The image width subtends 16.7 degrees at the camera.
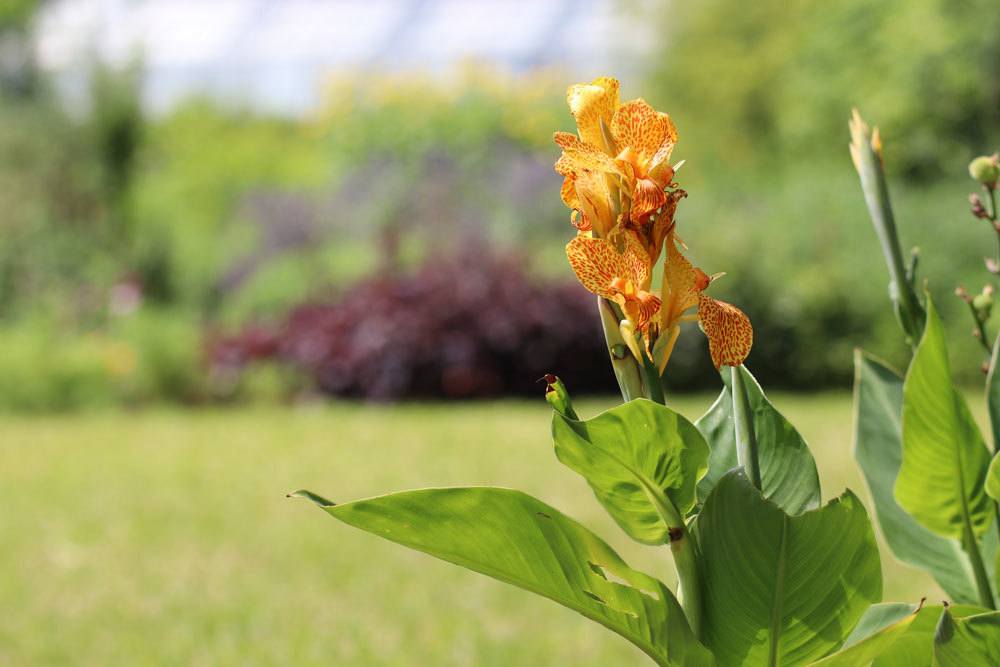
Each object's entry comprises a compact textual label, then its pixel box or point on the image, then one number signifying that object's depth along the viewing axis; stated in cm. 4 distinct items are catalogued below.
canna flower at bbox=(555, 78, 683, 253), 208
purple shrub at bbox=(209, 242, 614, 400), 1430
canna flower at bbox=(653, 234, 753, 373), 210
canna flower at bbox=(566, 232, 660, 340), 207
